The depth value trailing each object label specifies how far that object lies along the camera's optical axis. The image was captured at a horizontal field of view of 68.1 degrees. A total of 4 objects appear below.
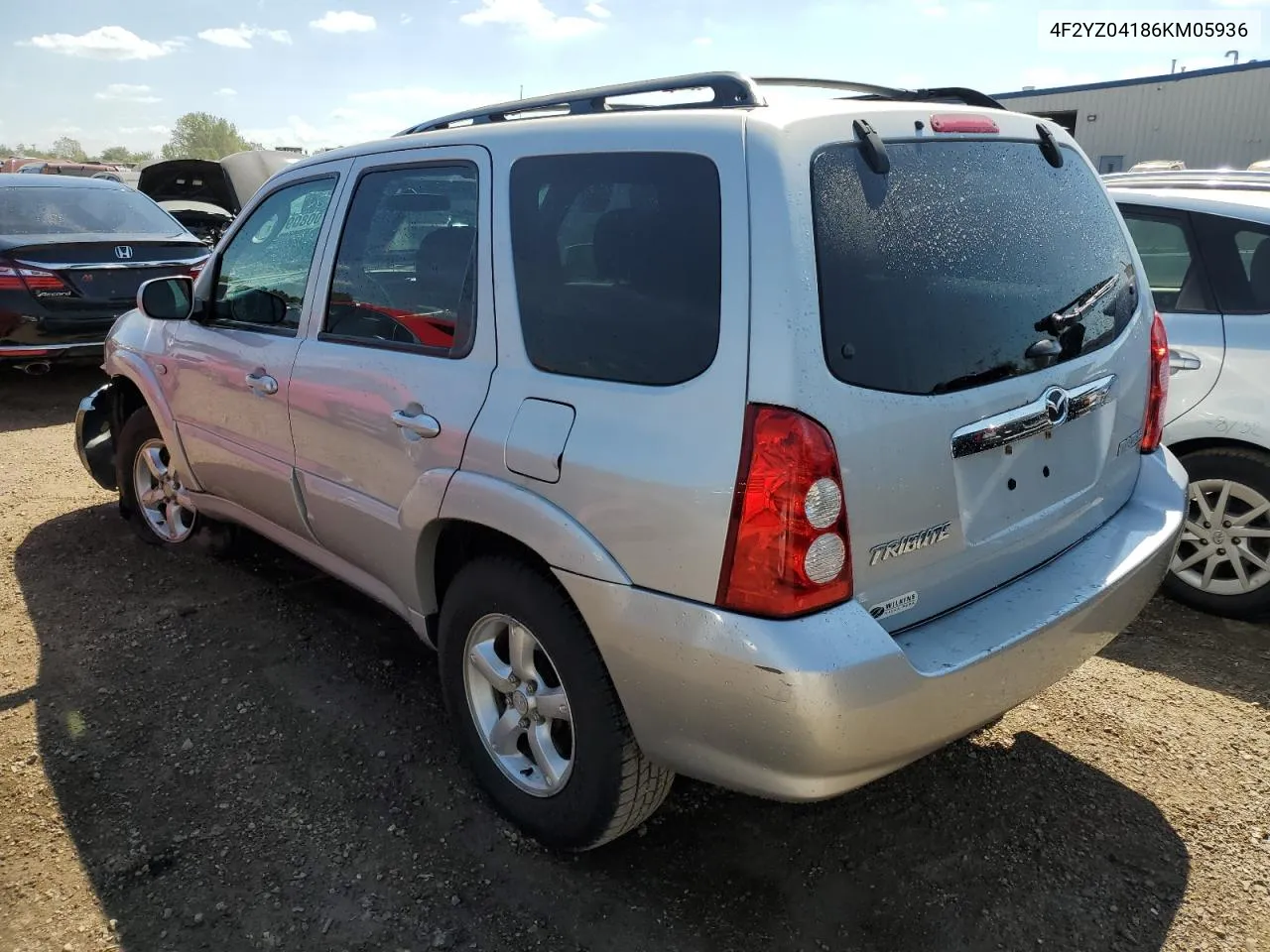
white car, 3.67
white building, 24.75
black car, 6.99
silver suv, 1.88
